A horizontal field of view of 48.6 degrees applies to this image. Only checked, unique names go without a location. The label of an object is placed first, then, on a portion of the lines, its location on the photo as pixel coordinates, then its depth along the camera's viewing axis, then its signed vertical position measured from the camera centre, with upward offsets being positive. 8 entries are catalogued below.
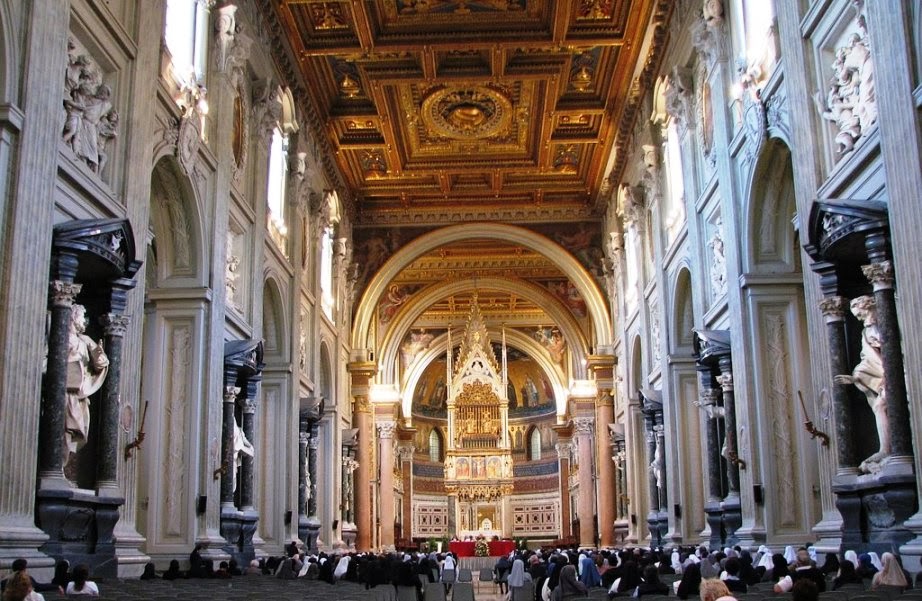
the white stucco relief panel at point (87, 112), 11.57 +4.72
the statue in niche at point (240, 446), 17.86 +1.25
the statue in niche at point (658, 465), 23.48 +1.06
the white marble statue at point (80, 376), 11.16 +1.58
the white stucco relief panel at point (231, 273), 18.27 +4.36
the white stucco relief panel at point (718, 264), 17.70 +4.24
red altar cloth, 40.55 -1.30
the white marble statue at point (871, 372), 10.89 +1.46
